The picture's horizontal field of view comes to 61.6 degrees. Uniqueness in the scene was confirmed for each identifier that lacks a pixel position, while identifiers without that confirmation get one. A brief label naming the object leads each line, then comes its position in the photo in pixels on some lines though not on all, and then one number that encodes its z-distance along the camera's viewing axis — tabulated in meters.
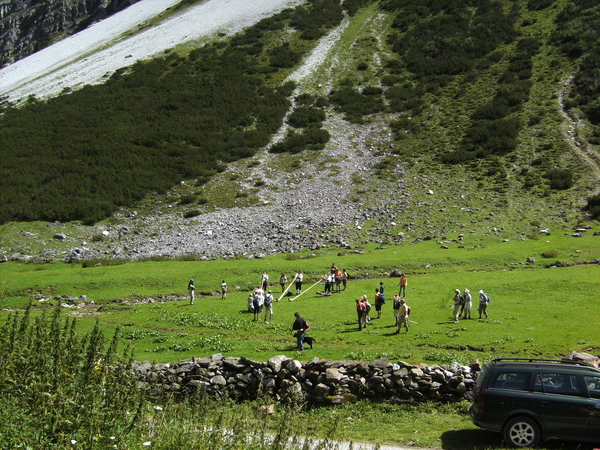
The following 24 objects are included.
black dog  23.38
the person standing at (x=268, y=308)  30.06
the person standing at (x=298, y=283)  38.47
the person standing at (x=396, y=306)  27.25
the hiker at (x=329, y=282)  38.16
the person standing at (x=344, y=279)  38.97
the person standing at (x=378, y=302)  30.26
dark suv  12.85
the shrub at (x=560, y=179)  61.41
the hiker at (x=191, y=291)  35.38
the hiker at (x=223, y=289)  37.81
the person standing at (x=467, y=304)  28.61
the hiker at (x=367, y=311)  27.62
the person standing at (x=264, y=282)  38.00
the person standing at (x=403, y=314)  25.84
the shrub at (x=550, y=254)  43.94
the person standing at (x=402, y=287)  34.34
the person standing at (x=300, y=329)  23.25
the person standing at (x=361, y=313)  26.94
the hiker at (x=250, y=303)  32.09
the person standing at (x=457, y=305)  27.95
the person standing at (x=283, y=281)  39.47
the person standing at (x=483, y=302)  28.44
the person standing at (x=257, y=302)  30.41
